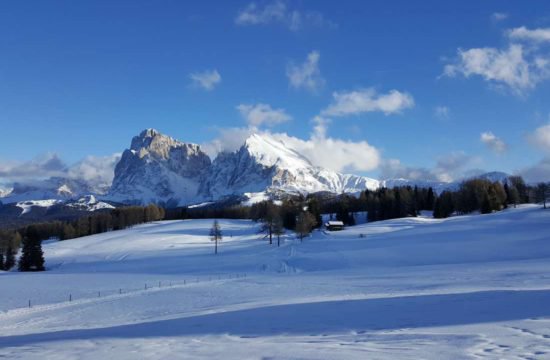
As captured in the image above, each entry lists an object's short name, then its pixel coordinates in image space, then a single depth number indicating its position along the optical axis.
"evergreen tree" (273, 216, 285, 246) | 83.61
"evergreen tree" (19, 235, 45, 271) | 79.38
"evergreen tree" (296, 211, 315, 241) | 86.12
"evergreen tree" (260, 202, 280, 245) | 86.64
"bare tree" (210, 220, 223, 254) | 81.18
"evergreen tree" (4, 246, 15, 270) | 90.44
